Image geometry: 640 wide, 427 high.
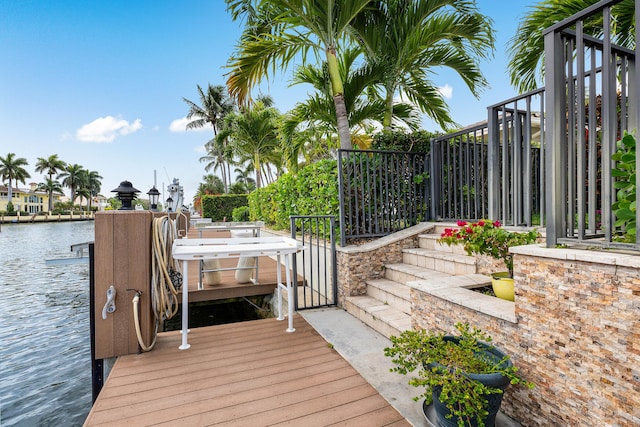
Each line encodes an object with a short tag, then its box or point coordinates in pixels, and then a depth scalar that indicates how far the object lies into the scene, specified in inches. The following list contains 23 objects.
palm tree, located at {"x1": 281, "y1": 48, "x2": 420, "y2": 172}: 196.1
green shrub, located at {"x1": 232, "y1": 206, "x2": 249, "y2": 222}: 571.9
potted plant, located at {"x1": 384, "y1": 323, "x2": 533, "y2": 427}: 53.7
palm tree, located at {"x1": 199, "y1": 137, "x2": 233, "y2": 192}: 697.0
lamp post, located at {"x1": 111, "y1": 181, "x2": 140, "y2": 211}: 113.5
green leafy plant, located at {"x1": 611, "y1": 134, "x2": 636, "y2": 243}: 54.4
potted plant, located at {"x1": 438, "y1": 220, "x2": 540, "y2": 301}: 80.7
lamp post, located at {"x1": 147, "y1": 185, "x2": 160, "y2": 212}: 206.5
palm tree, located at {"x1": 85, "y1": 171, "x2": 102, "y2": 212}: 2542.1
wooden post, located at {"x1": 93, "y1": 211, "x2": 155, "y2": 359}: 95.7
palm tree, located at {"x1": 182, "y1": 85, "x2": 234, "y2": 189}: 951.0
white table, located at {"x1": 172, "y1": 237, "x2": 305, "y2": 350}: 99.4
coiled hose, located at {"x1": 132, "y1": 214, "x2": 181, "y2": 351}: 101.1
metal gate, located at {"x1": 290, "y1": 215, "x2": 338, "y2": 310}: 148.6
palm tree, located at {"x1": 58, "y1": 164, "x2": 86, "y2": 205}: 2214.6
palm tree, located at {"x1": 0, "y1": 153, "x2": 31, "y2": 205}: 1804.9
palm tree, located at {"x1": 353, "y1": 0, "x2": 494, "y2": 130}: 173.8
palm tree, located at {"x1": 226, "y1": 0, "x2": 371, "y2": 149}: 159.0
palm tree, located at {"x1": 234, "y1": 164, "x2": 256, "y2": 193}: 1688.5
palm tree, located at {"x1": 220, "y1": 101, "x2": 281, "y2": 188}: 586.6
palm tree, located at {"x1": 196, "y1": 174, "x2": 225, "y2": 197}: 1582.3
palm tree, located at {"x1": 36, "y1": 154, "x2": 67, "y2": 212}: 2005.4
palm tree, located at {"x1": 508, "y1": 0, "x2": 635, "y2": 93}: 147.4
